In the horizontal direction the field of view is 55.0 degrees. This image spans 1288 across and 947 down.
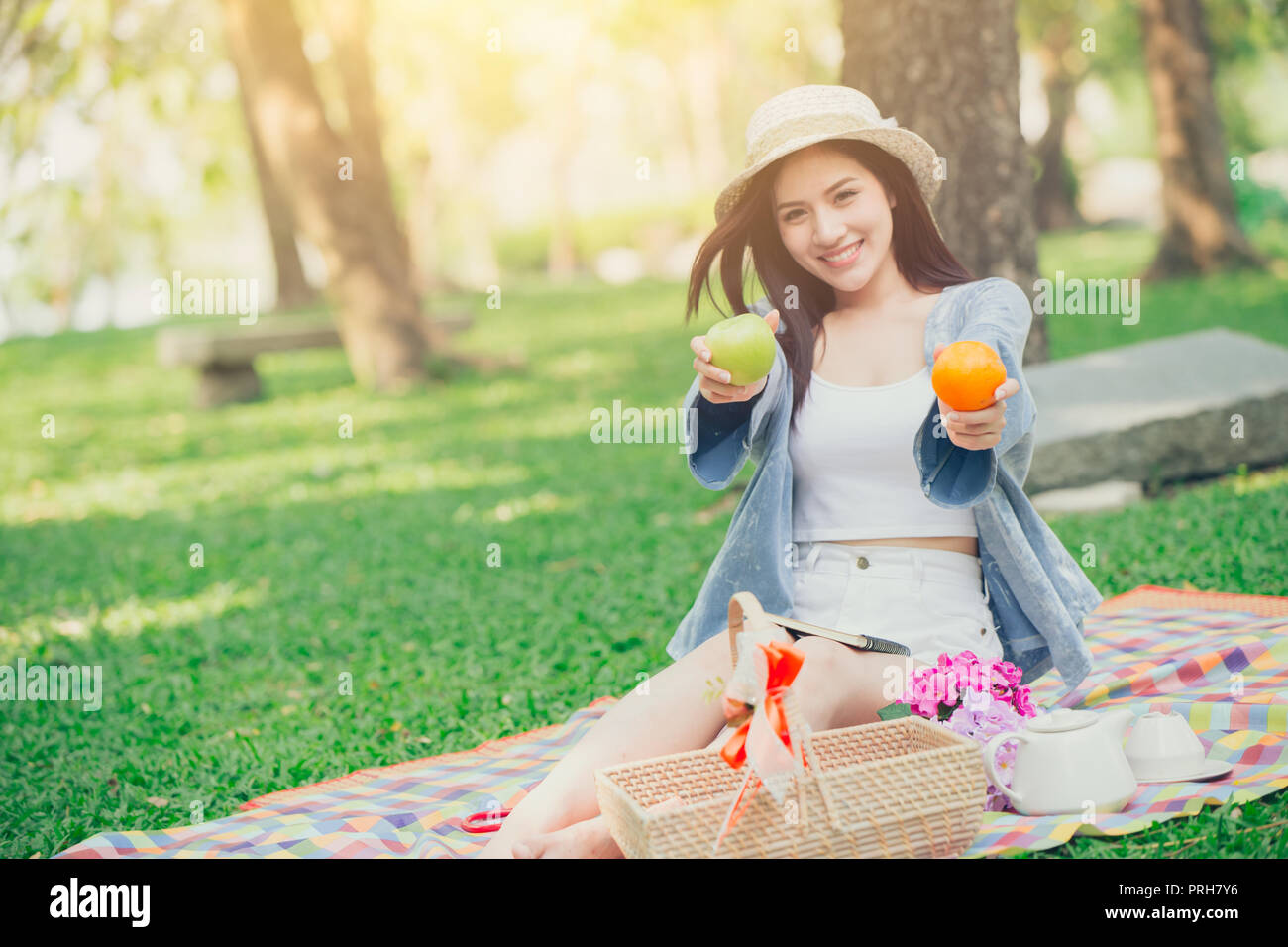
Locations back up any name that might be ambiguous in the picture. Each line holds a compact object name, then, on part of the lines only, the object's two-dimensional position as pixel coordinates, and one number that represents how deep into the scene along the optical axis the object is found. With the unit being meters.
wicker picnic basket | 2.42
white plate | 3.00
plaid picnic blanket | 2.92
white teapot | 2.85
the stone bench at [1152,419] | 5.89
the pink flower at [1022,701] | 3.02
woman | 2.94
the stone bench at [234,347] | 11.66
